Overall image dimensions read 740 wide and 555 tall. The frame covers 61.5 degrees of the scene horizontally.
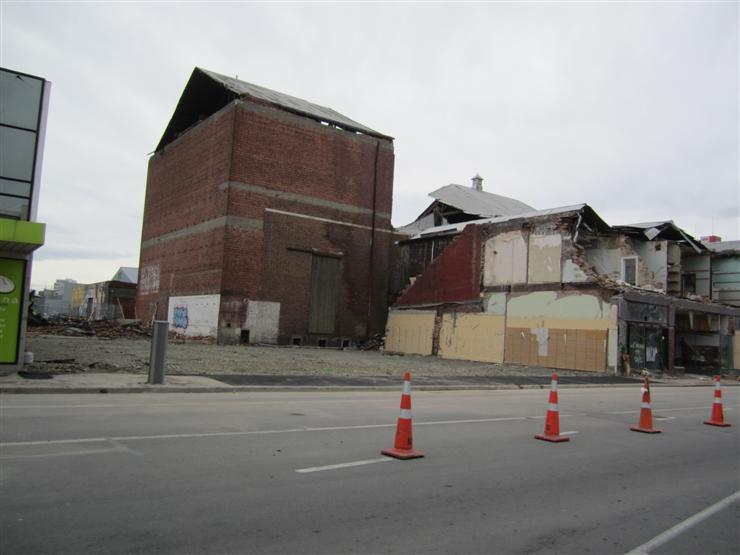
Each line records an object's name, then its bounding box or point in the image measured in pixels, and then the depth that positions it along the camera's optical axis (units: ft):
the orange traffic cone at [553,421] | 30.58
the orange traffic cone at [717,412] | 40.84
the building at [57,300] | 290.93
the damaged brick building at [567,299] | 94.17
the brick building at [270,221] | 115.14
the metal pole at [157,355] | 44.86
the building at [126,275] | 271.69
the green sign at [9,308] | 45.73
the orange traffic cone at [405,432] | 24.89
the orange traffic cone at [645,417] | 35.40
